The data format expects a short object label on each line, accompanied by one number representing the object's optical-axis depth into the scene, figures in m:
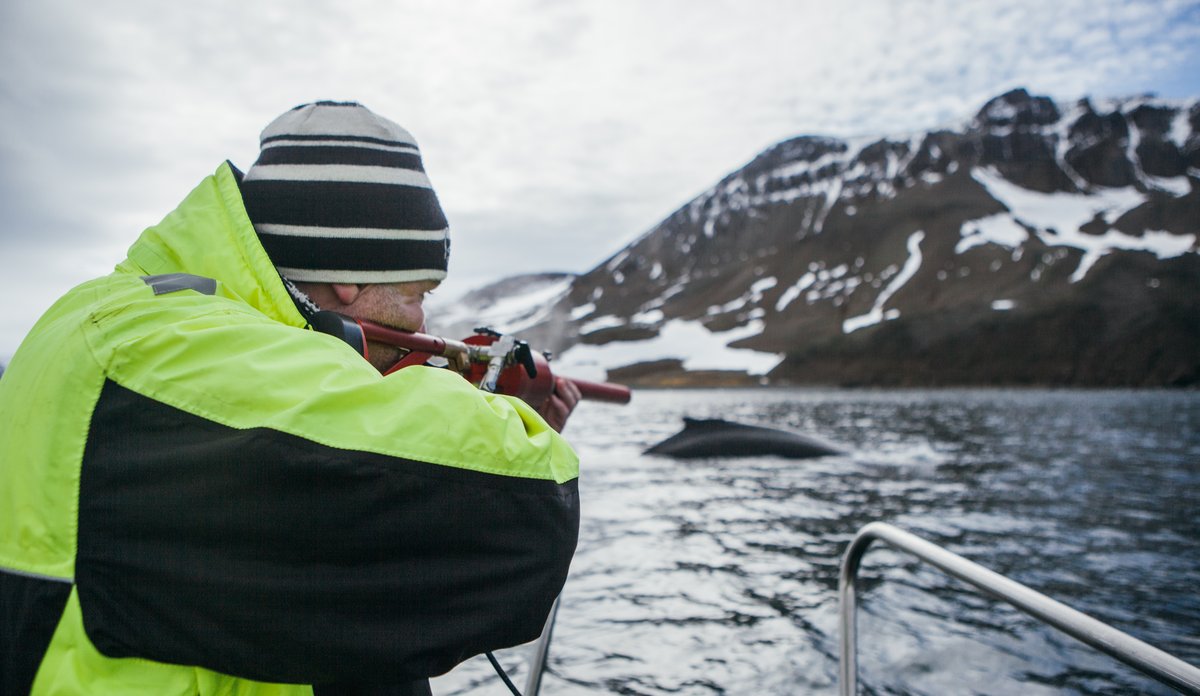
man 1.05
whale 19.34
